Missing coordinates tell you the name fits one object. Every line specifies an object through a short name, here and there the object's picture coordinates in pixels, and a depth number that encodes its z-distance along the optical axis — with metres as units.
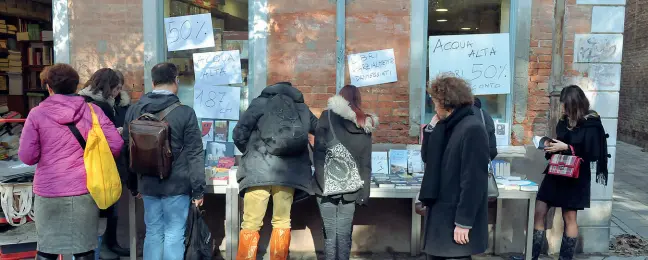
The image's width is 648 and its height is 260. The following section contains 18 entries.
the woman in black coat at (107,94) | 4.85
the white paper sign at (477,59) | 5.63
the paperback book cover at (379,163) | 5.48
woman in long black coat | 3.24
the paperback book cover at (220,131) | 5.79
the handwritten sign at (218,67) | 5.78
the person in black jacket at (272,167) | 4.49
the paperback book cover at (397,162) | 5.47
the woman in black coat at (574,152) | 4.79
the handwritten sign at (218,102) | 5.79
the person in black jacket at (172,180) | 4.21
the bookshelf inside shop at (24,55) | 9.13
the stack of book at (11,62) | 9.13
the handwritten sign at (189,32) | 5.79
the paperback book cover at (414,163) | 5.47
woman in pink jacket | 3.85
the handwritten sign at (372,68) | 5.57
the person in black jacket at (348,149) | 4.50
